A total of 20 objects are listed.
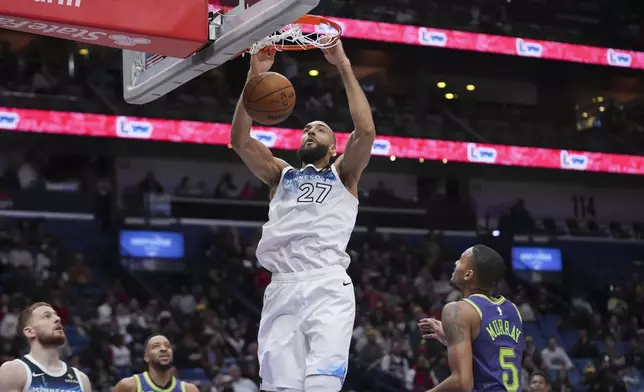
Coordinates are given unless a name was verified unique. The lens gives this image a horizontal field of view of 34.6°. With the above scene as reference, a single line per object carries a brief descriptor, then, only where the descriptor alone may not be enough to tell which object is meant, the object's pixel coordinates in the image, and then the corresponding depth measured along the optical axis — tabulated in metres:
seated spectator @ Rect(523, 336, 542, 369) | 15.29
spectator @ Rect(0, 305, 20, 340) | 12.52
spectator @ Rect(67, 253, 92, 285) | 15.30
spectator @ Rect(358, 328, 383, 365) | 13.95
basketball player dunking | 5.07
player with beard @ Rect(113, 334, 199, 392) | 7.33
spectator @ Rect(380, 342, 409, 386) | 13.99
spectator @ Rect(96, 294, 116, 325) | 13.83
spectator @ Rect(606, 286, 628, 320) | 18.98
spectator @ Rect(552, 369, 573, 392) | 14.88
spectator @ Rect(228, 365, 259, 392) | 12.63
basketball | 5.26
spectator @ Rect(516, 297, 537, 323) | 18.02
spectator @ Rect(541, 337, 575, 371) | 15.55
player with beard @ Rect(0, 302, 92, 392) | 5.62
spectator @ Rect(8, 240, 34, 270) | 14.83
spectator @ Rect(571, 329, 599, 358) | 16.77
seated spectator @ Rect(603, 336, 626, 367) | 16.38
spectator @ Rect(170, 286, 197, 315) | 15.52
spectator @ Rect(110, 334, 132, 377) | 13.06
